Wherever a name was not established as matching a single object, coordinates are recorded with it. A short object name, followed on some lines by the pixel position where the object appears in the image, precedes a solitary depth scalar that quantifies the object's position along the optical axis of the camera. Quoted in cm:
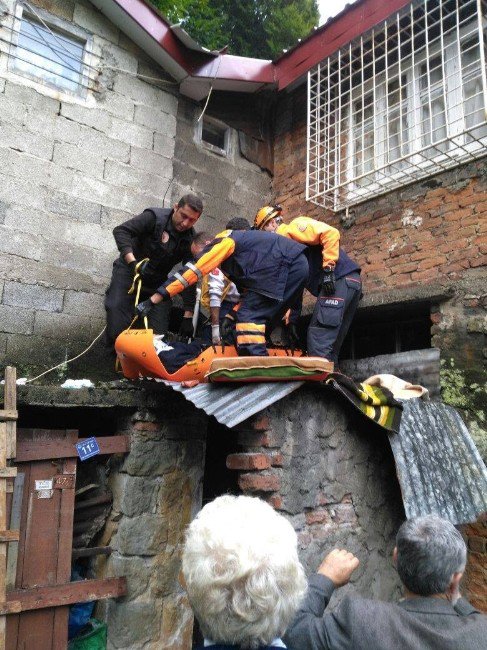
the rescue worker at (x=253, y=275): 377
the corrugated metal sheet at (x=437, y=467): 319
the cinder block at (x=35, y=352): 439
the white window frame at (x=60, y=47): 482
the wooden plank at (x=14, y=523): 338
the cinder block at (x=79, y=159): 491
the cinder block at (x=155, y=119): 552
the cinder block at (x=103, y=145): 509
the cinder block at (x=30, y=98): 472
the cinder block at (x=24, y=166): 459
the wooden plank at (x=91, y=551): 376
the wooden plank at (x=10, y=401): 329
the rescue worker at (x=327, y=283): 433
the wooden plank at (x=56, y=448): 357
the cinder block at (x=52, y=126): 479
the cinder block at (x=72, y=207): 480
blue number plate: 375
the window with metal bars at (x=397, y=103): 460
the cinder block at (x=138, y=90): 543
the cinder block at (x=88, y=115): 502
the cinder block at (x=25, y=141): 464
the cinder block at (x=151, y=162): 540
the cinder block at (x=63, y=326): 458
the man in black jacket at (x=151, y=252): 458
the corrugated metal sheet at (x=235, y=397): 285
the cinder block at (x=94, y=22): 524
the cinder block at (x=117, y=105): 527
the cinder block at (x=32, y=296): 445
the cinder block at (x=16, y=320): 438
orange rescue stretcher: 306
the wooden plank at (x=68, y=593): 335
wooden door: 339
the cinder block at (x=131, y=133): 530
